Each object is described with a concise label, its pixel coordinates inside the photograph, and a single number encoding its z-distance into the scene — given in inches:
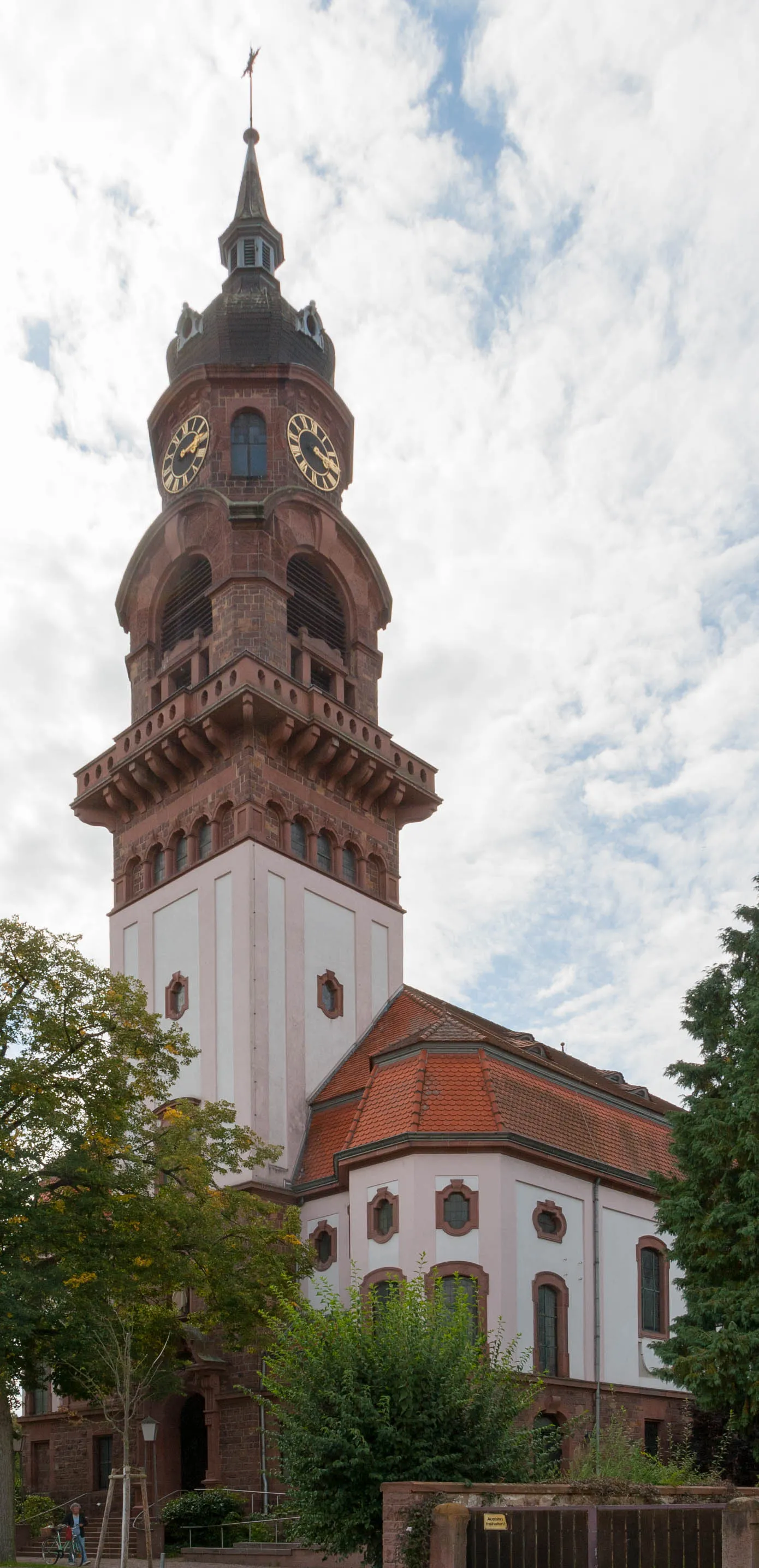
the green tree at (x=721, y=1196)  970.1
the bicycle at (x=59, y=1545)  1311.5
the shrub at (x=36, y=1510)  1493.6
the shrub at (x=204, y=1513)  1269.7
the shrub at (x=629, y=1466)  840.3
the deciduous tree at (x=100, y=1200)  1048.2
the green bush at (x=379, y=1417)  802.2
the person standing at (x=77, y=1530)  1299.2
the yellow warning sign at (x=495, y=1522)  669.3
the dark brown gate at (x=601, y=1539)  589.6
